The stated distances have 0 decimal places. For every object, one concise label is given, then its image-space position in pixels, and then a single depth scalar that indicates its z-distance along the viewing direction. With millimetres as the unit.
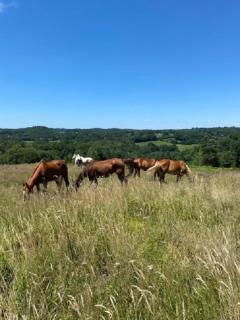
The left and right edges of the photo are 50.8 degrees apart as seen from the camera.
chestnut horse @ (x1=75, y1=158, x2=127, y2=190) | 10432
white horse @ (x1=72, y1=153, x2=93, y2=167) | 21520
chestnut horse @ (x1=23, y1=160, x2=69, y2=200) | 8805
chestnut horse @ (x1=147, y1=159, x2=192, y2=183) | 12485
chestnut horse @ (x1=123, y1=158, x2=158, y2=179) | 15971
